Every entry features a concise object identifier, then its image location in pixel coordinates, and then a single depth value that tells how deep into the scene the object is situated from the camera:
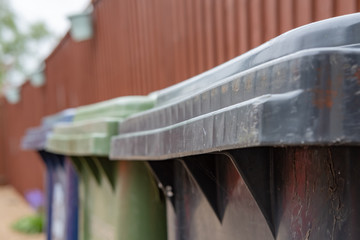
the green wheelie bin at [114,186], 2.38
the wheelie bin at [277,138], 0.88
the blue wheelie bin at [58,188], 3.41
